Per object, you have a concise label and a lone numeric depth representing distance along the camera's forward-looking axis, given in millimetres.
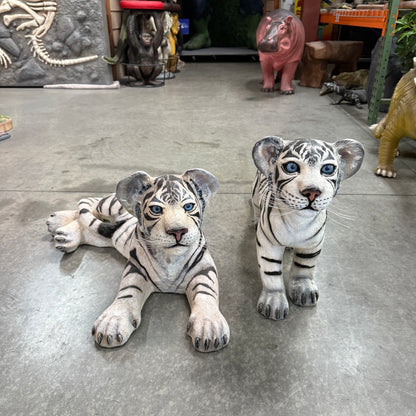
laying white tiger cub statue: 1477
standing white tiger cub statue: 1388
